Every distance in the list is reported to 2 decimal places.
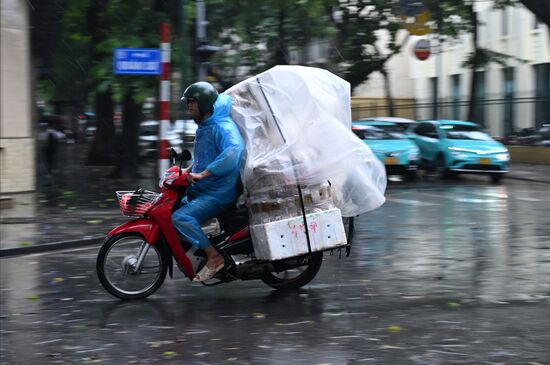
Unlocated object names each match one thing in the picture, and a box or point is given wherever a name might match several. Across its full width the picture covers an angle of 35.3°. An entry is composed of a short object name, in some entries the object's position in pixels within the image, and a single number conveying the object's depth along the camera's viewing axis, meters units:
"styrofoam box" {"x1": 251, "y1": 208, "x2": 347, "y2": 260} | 7.51
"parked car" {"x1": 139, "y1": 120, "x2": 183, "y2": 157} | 30.98
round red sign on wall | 27.39
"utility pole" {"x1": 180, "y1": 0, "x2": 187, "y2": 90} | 16.25
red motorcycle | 7.57
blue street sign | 14.24
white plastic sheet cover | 7.55
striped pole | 14.34
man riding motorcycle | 7.46
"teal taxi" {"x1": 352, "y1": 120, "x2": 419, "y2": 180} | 22.73
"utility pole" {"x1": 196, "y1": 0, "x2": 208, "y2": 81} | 17.36
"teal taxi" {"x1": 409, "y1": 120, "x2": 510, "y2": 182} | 23.11
